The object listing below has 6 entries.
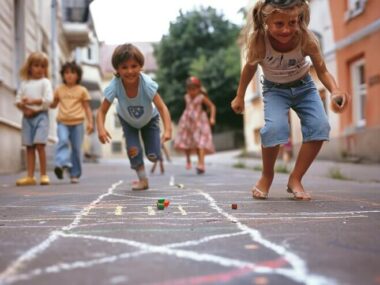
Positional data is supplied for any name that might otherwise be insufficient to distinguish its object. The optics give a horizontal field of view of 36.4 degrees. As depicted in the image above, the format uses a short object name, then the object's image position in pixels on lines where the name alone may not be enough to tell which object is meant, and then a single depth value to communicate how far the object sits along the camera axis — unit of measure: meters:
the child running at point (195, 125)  8.84
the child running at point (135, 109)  4.71
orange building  11.34
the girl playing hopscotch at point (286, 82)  3.69
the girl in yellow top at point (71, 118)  6.62
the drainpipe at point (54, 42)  13.86
